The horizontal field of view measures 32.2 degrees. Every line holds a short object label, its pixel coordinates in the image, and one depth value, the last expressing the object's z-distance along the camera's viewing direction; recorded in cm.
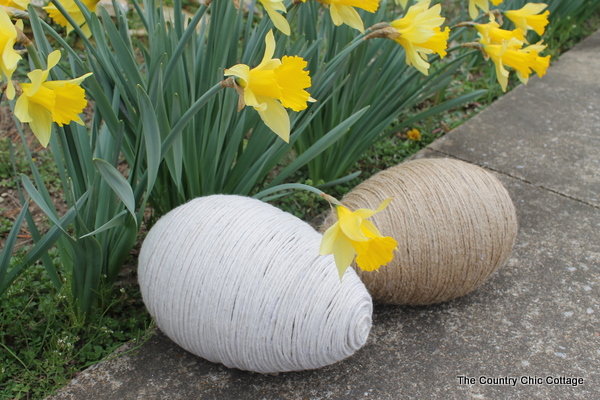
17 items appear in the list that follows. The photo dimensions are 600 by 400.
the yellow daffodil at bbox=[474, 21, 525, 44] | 103
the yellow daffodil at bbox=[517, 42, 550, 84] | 103
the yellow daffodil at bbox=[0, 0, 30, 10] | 84
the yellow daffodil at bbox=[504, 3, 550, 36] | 110
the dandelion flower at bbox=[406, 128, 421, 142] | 137
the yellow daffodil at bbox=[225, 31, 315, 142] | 80
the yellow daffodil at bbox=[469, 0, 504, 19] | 107
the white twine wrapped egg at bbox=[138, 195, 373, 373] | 87
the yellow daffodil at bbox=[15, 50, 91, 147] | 79
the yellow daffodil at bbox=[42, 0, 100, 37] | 93
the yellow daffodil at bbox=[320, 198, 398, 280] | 80
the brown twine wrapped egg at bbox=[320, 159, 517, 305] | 96
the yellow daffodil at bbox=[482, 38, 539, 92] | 102
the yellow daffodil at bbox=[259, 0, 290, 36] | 85
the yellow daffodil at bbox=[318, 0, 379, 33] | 91
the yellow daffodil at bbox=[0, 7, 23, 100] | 77
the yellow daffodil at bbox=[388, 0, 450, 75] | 94
